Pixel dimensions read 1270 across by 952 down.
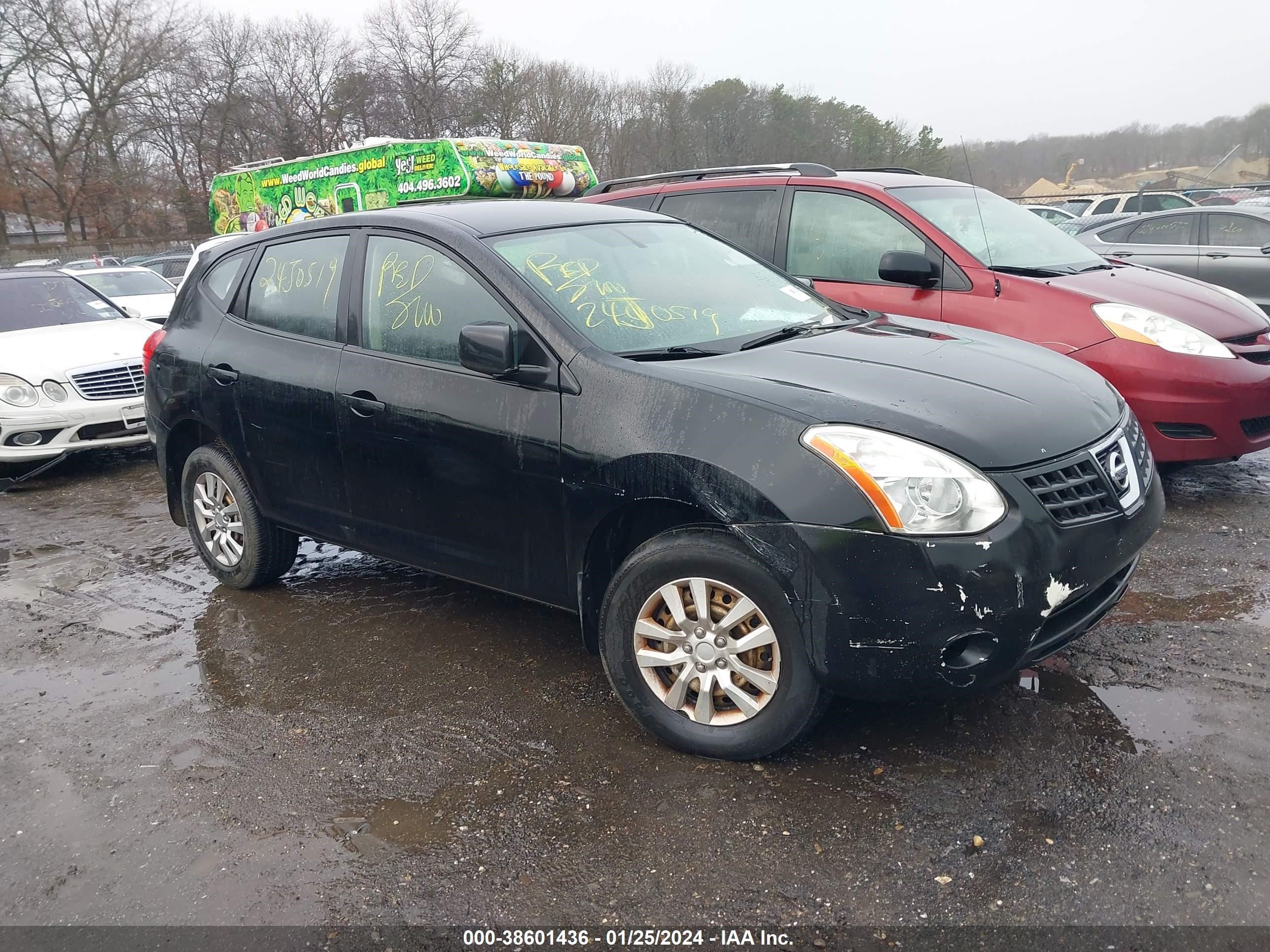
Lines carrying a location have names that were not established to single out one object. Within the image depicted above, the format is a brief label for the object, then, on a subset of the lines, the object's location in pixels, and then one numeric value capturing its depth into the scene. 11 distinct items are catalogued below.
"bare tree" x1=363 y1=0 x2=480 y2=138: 47.22
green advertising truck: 13.51
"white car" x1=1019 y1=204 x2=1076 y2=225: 20.16
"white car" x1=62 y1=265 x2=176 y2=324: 13.70
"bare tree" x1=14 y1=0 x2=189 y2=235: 43.31
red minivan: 5.16
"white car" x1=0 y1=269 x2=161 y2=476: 7.63
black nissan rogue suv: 2.79
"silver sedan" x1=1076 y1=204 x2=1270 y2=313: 9.18
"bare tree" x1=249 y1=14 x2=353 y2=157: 49.69
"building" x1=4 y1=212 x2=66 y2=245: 45.47
